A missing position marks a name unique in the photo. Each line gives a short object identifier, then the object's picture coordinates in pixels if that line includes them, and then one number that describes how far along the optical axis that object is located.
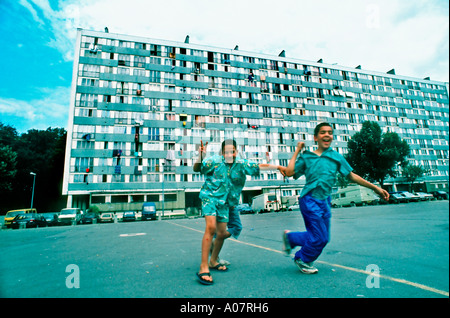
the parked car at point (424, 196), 37.84
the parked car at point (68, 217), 25.62
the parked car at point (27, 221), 23.78
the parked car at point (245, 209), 37.59
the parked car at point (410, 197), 36.08
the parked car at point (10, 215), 25.68
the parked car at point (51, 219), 25.93
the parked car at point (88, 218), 27.00
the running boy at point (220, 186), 3.16
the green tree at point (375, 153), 42.62
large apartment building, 43.91
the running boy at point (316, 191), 2.87
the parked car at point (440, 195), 41.85
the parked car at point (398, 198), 35.28
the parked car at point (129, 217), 29.05
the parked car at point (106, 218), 29.91
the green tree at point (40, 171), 40.97
